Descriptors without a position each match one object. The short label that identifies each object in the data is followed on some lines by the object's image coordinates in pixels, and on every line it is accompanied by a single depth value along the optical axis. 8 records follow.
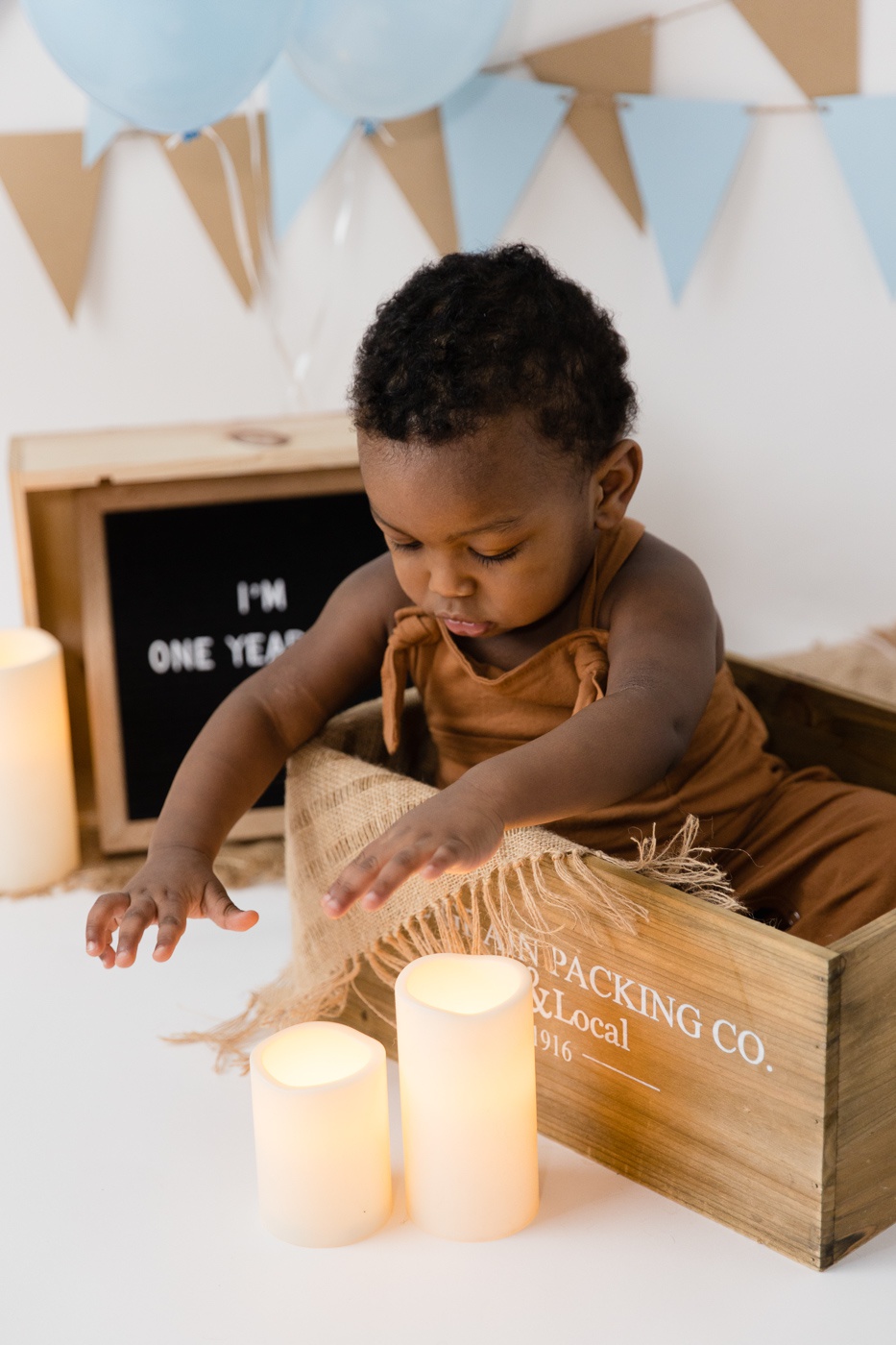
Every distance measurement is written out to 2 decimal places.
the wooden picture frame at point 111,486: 1.31
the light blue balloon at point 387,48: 1.35
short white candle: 0.79
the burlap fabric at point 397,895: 0.83
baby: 0.86
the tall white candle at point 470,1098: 0.78
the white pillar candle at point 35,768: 1.24
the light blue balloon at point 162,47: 1.21
